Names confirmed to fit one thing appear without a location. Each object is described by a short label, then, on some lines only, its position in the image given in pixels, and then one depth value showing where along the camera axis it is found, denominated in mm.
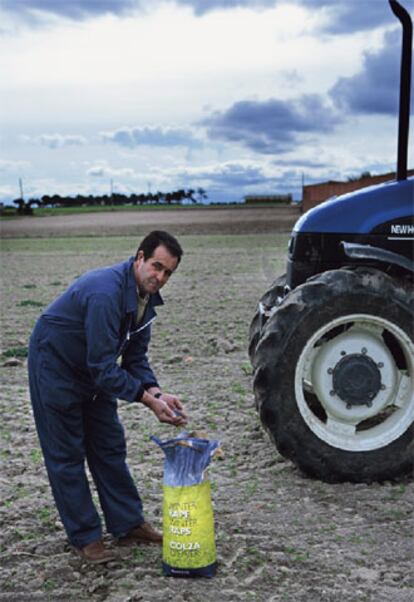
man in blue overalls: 3832
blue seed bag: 3770
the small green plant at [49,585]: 3789
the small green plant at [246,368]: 7829
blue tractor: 4922
